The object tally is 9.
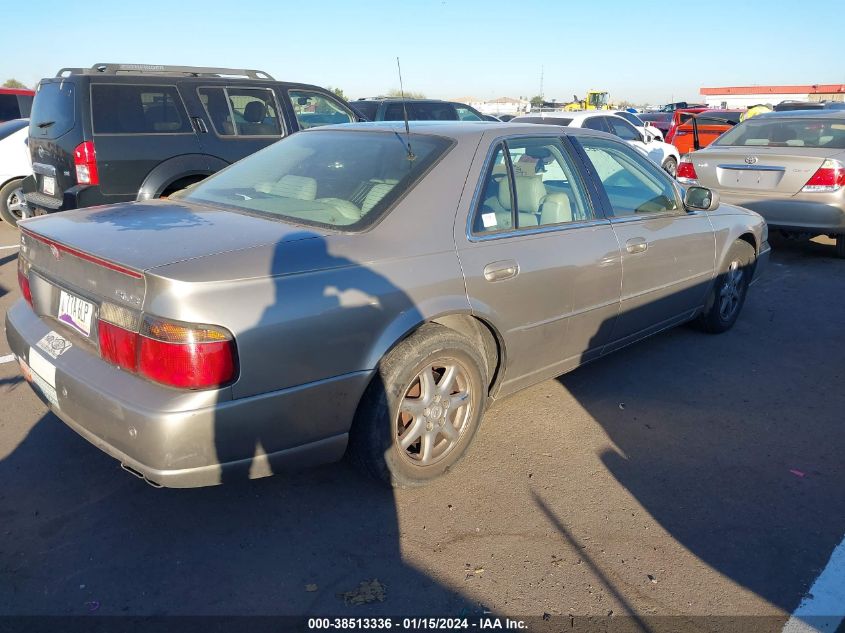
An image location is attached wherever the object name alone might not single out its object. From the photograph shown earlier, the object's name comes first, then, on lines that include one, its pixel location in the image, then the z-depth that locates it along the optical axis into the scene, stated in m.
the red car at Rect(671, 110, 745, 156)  16.00
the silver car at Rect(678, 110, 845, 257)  7.27
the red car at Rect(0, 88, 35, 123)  13.03
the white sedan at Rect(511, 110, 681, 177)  11.65
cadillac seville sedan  2.34
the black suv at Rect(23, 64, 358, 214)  6.12
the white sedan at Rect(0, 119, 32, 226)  8.54
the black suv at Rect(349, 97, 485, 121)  11.64
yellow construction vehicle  38.16
